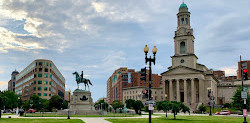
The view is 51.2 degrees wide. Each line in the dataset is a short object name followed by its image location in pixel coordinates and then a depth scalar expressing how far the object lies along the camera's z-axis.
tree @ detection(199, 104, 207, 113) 94.44
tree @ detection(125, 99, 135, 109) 78.22
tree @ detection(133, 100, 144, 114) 77.60
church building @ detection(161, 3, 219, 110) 116.56
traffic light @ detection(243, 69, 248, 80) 28.94
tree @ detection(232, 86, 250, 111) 81.05
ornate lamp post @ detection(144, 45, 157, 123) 24.14
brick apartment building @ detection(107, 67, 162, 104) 195.88
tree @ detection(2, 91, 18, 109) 81.03
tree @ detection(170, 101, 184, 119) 51.84
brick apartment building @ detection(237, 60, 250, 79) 170.12
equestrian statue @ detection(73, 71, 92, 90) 69.50
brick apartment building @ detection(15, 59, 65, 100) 142.88
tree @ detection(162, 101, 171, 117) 52.80
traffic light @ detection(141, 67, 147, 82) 23.09
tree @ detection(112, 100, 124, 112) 114.35
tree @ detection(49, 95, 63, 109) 109.44
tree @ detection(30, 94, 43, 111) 110.38
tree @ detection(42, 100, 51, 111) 112.99
